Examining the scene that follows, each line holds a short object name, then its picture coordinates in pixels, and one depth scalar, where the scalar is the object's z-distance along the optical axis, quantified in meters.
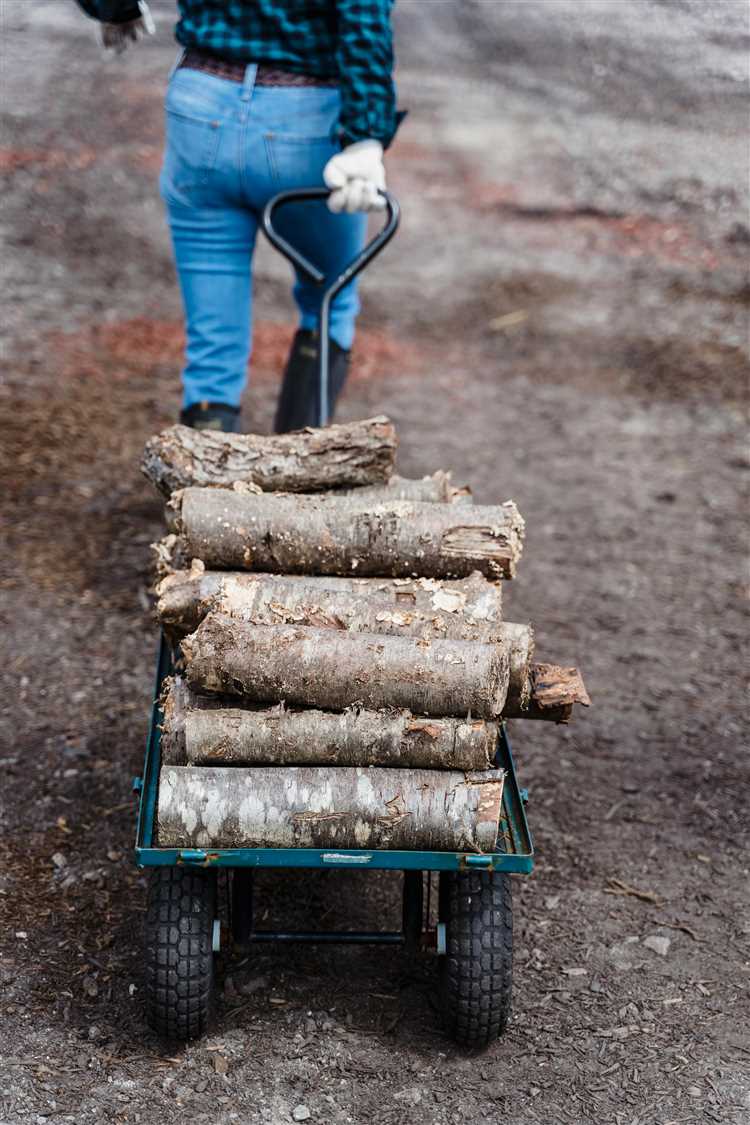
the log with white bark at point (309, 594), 5.55
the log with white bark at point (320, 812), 4.99
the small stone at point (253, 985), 5.82
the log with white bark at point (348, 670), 5.18
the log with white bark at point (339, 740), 5.12
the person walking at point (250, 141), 7.40
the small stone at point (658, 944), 6.31
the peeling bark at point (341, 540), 5.94
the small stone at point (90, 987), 5.73
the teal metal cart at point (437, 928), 5.00
